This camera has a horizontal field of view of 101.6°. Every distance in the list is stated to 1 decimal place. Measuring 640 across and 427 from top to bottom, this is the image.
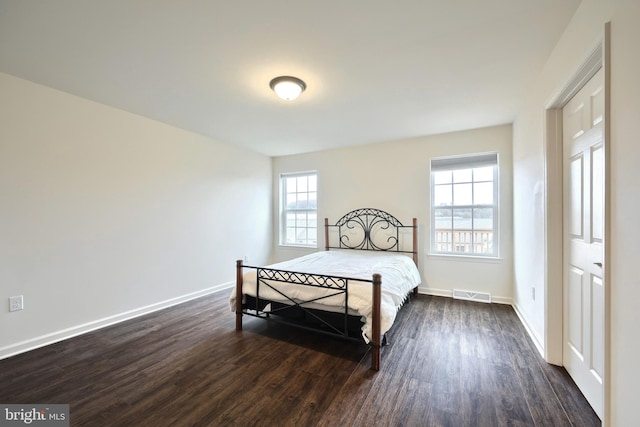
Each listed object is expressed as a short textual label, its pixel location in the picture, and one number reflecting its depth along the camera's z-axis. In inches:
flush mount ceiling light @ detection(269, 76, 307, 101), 89.7
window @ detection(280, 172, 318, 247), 198.4
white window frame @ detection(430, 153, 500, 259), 142.1
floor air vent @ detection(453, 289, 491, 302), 139.8
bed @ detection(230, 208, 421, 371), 83.3
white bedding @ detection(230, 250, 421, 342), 85.1
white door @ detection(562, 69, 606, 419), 59.7
